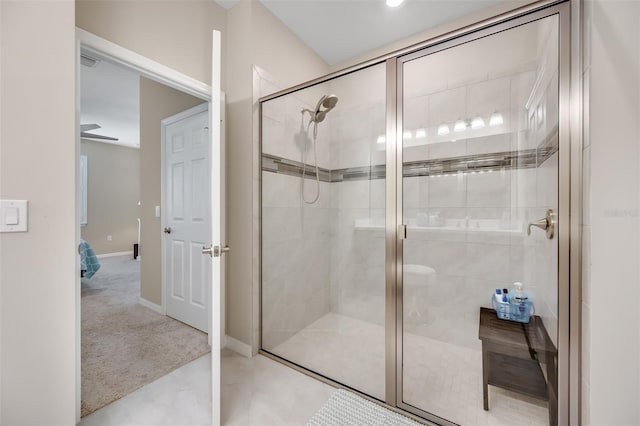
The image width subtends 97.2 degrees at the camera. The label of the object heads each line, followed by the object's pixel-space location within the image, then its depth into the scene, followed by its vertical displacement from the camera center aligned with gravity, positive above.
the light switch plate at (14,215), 1.04 -0.01
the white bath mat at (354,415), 1.46 -1.09
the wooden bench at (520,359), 1.26 -0.74
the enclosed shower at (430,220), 1.37 -0.06
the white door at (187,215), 2.54 -0.03
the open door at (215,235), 1.33 -0.11
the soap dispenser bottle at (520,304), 1.46 -0.50
